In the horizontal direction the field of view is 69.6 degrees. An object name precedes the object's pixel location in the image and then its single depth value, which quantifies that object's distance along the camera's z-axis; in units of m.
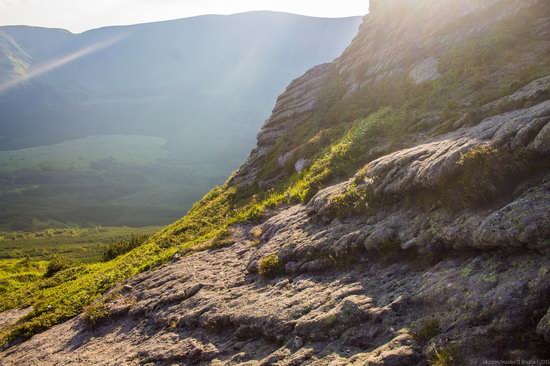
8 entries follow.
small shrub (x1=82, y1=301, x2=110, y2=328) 22.56
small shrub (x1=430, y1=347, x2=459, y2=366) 8.71
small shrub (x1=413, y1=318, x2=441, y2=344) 9.76
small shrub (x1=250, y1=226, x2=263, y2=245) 22.97
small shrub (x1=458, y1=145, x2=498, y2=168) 12.97
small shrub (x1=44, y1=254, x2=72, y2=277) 50.96
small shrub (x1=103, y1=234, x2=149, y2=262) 48.16
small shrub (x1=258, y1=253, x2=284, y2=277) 17.79
